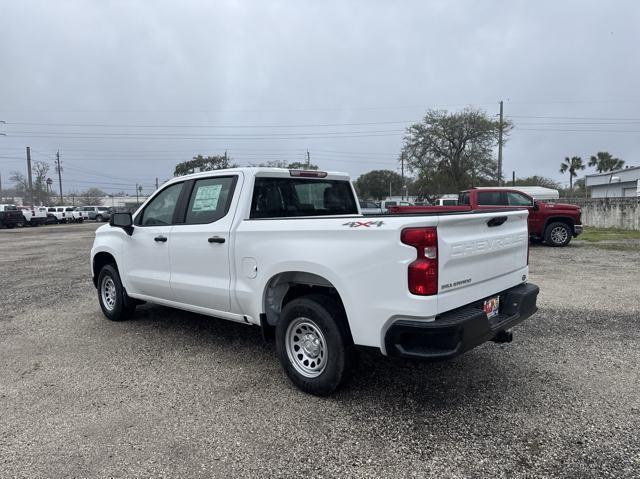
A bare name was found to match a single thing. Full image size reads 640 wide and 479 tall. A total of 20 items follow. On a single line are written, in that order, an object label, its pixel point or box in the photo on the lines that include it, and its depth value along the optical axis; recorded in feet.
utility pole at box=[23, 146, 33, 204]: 171.12
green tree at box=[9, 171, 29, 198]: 273.25
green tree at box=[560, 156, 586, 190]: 234.38
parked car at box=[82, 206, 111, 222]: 173.78
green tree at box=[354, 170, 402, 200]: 286.66
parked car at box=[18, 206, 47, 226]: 129.90
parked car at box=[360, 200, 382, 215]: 44.96
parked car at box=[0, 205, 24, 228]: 117.73
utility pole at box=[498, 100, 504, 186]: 132.07
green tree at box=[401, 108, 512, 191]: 156.35
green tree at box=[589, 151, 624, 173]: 212.43
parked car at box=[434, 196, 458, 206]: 72.59
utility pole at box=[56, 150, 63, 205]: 265.75
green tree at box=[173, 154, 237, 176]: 167.63
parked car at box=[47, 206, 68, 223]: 148.93
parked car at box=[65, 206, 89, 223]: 157.38
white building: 134.62
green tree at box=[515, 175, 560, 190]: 235.61
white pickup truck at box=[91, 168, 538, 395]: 10.15
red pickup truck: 46.21
